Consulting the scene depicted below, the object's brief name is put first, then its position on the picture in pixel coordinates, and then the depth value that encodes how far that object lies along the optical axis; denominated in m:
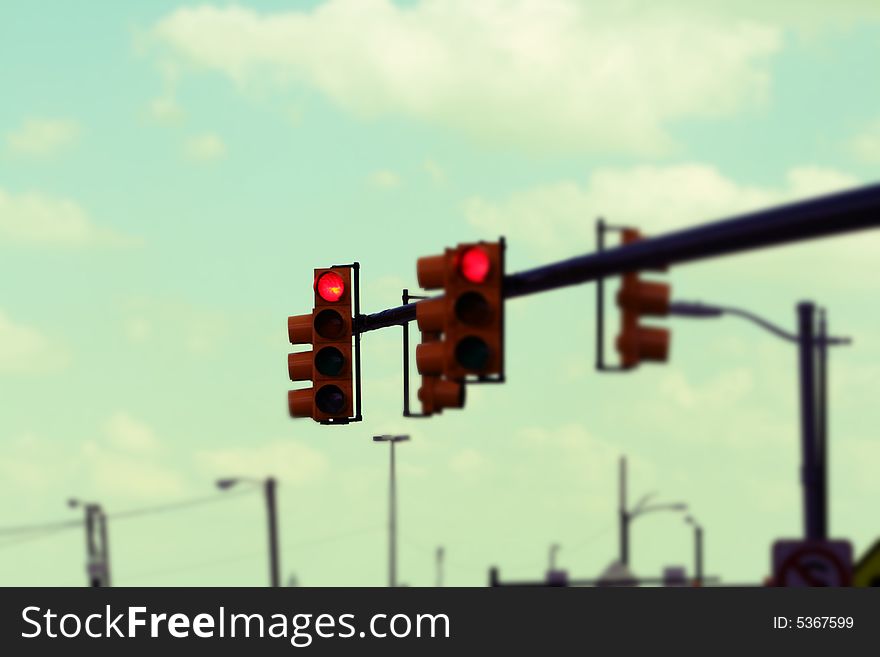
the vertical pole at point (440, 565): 94.50
